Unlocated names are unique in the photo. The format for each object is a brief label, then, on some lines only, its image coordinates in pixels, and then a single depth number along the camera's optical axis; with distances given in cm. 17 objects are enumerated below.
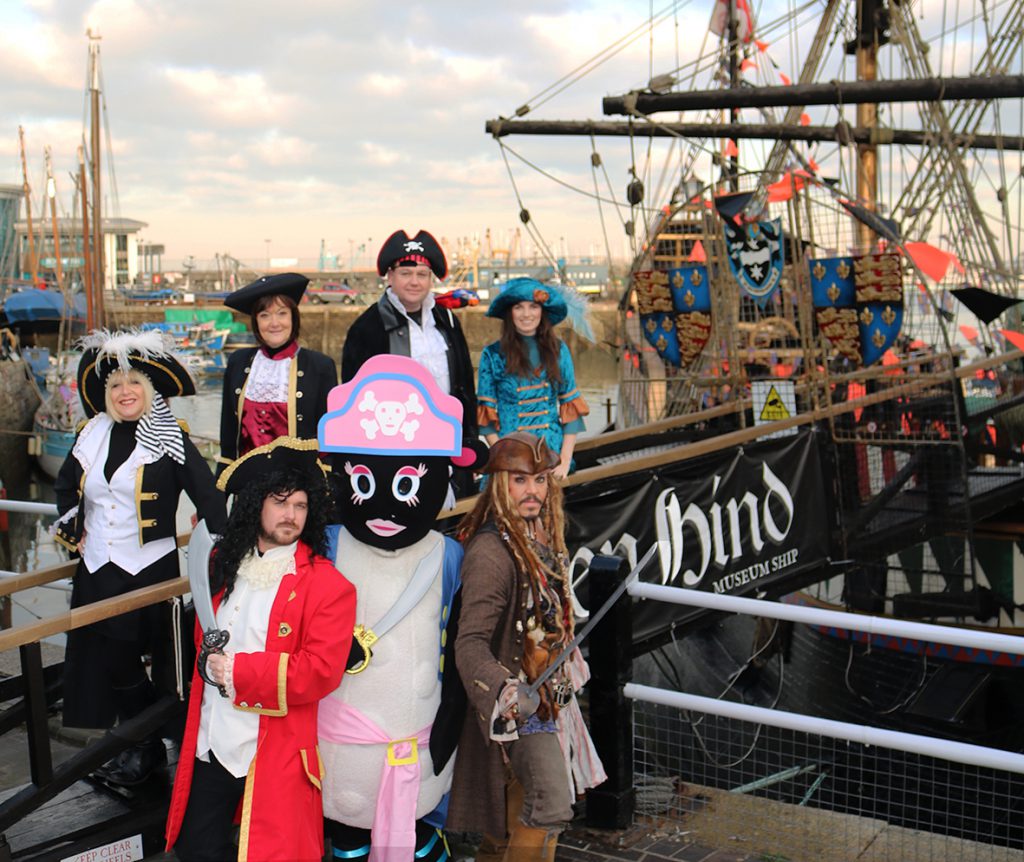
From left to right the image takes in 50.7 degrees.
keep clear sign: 321
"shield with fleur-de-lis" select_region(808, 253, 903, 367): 745
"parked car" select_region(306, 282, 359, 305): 7899
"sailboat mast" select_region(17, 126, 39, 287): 6019
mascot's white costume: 287
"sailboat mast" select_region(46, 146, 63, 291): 4944
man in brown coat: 291
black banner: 483
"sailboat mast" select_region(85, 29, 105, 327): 2897
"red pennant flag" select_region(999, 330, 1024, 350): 997
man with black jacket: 423
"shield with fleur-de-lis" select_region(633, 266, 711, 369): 898
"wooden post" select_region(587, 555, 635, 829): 388
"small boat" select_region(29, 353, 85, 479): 2928
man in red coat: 274
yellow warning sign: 698
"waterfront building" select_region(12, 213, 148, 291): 8981
